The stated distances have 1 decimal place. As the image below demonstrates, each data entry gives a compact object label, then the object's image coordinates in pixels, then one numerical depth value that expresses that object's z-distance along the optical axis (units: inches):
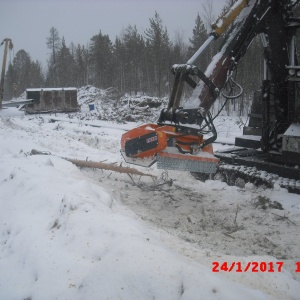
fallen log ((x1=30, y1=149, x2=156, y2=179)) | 246.1
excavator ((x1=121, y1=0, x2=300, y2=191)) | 178.1
